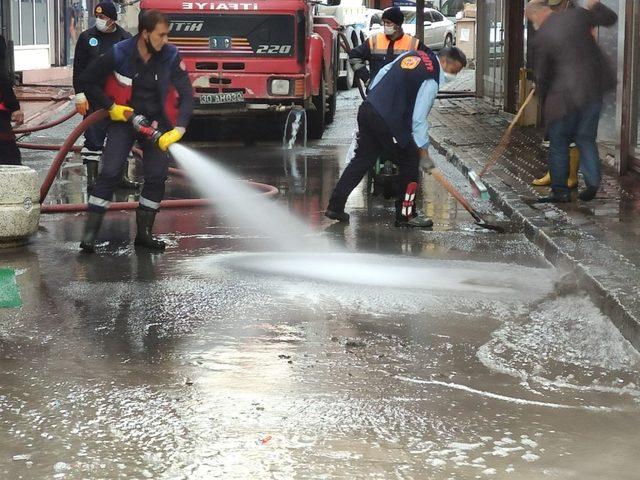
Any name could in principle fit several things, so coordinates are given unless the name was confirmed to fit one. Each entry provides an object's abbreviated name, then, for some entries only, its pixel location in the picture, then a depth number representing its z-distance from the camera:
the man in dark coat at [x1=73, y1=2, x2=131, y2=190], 11.54
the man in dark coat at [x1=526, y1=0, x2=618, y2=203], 10.30
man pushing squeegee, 9.68
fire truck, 16.45
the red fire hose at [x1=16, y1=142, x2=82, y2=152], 13.91
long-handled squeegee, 9.85
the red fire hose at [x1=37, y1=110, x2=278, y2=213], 9.29
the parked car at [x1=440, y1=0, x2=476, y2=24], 52.42
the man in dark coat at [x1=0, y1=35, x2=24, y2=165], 10.07
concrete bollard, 8.88
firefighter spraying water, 8.74
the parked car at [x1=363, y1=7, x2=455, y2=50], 41.56
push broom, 10.18
